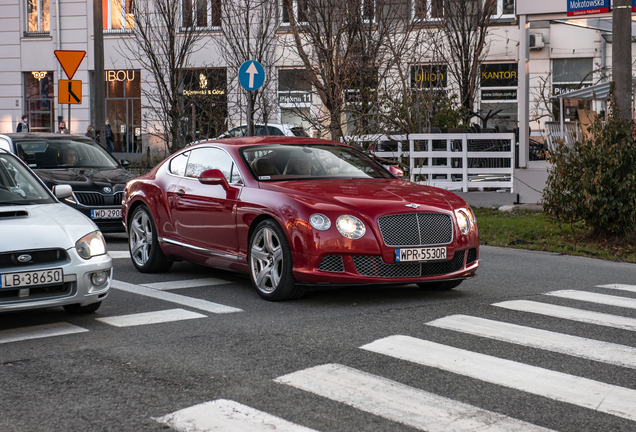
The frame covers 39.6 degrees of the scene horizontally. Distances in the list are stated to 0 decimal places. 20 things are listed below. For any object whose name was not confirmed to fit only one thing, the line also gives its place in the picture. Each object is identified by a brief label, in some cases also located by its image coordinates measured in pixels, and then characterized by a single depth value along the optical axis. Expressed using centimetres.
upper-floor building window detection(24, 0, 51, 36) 3769
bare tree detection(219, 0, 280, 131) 2144
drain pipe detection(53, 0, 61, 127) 3694
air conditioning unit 3153
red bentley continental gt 734
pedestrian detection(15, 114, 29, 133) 3591
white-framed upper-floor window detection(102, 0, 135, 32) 3641
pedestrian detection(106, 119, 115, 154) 3556
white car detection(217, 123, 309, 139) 2388
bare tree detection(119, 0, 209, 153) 2252
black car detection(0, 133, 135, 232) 1260
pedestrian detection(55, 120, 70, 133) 3158
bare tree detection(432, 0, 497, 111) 2647
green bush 1184
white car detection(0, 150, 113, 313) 632
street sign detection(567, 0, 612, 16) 1400
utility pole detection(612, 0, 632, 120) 1234
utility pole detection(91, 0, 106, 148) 1983
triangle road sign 1888
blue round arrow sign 1636
